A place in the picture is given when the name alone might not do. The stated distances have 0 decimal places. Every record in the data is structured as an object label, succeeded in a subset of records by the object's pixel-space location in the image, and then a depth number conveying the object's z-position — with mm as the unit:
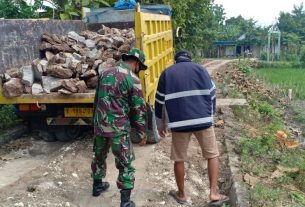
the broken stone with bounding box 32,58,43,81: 3948
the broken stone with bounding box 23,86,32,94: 3875
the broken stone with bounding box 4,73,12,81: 3837
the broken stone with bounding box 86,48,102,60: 4237
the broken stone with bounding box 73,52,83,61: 4213
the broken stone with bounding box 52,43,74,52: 4324
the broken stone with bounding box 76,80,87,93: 3801
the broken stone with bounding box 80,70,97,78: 3921
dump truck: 3818
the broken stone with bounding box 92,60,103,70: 4008
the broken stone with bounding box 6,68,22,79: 3872
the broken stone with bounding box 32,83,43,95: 3848
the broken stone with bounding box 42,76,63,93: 3834
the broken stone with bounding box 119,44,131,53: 4283
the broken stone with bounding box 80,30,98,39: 4806
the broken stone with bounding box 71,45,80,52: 4407
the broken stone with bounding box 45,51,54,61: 4270
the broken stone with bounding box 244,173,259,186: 3061
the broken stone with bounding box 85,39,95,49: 4556
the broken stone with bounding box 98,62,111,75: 3939
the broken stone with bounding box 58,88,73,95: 3744
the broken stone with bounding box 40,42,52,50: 4324
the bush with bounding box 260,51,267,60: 24097
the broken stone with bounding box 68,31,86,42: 4720
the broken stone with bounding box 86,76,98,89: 3932
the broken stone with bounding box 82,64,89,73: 4024
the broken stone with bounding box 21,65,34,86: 3872
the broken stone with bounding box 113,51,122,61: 4234
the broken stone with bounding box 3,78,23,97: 3771
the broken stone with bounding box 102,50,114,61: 4180
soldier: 2783
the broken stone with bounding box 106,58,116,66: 4011
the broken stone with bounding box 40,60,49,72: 4013
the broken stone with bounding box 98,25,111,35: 4895
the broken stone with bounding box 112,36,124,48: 4457
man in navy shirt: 2804
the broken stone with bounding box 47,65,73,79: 3853
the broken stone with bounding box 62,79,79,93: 3757
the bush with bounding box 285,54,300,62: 20789
